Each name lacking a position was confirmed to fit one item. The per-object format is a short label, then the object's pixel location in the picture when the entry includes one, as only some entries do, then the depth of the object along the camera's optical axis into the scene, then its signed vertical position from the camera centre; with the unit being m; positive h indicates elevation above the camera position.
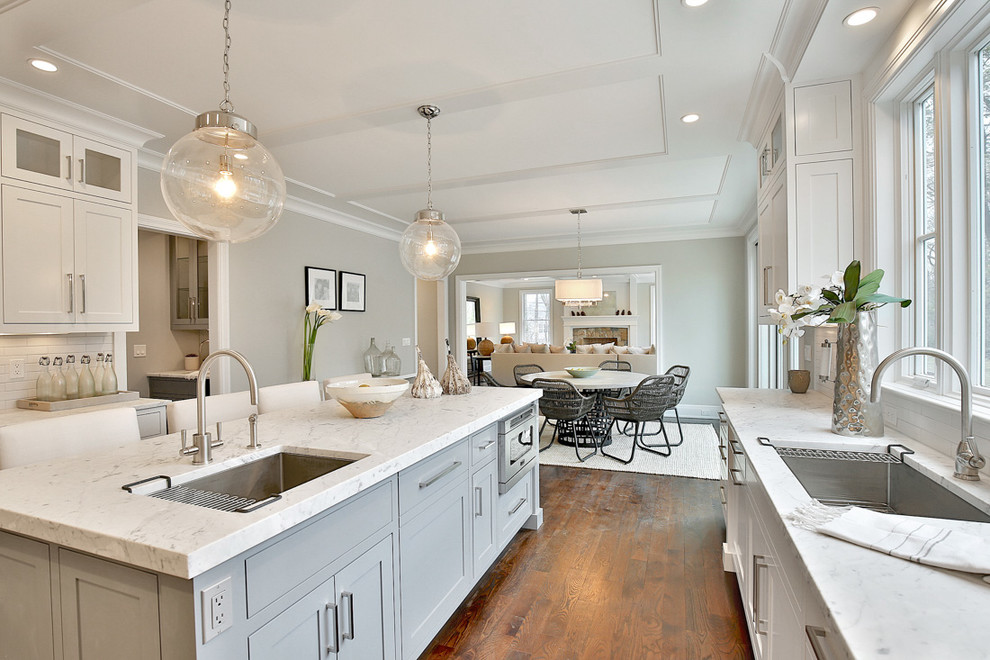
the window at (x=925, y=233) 1.96 +0.36
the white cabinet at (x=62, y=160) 2.67 +1.02
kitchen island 1.00 -0.54
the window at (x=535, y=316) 13.84 +0.32
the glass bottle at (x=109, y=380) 3.19 -0.31
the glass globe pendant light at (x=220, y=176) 1.59 +0.51
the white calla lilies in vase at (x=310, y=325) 4.84 +0.05
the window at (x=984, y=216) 1.57 +0.34
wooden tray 2.84 -0.42
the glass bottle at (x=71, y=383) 2.99 -0.31
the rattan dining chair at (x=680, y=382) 5.15 -0.61
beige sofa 7.44 -0.56
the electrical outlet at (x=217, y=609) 0.98 -0.56
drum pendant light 7.44 +0.56
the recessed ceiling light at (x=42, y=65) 2.39 +1.32
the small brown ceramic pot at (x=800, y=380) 2.87 -0.33
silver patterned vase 1.77 -0.21
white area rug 4.40 -1.29
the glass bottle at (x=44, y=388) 2.96 -0.33
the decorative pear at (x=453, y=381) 2.94 -0.32
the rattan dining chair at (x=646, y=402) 4.74 -0.75
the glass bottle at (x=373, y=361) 5.95 -0.38
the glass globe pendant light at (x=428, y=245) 2.88 +0.49
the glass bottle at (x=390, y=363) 6.07 -0.43
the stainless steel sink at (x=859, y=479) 1.51 -0.51
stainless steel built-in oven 2.55 -0.66
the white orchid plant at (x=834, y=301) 1.76 +0.08
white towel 0.86 -0.42
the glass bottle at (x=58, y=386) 2.95 -0.32
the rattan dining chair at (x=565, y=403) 4.71 -0.74
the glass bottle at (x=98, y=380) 3.14 -0.30
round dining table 5.15 -0.96
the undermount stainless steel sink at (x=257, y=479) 1.31 -0.46
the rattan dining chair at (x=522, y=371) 5.95 -0.62
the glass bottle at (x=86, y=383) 3.06 -0.32
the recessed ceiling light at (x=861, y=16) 1.86 +1.18
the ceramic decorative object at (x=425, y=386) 2.82 -0.33
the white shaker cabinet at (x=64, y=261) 2.69 +0.43
